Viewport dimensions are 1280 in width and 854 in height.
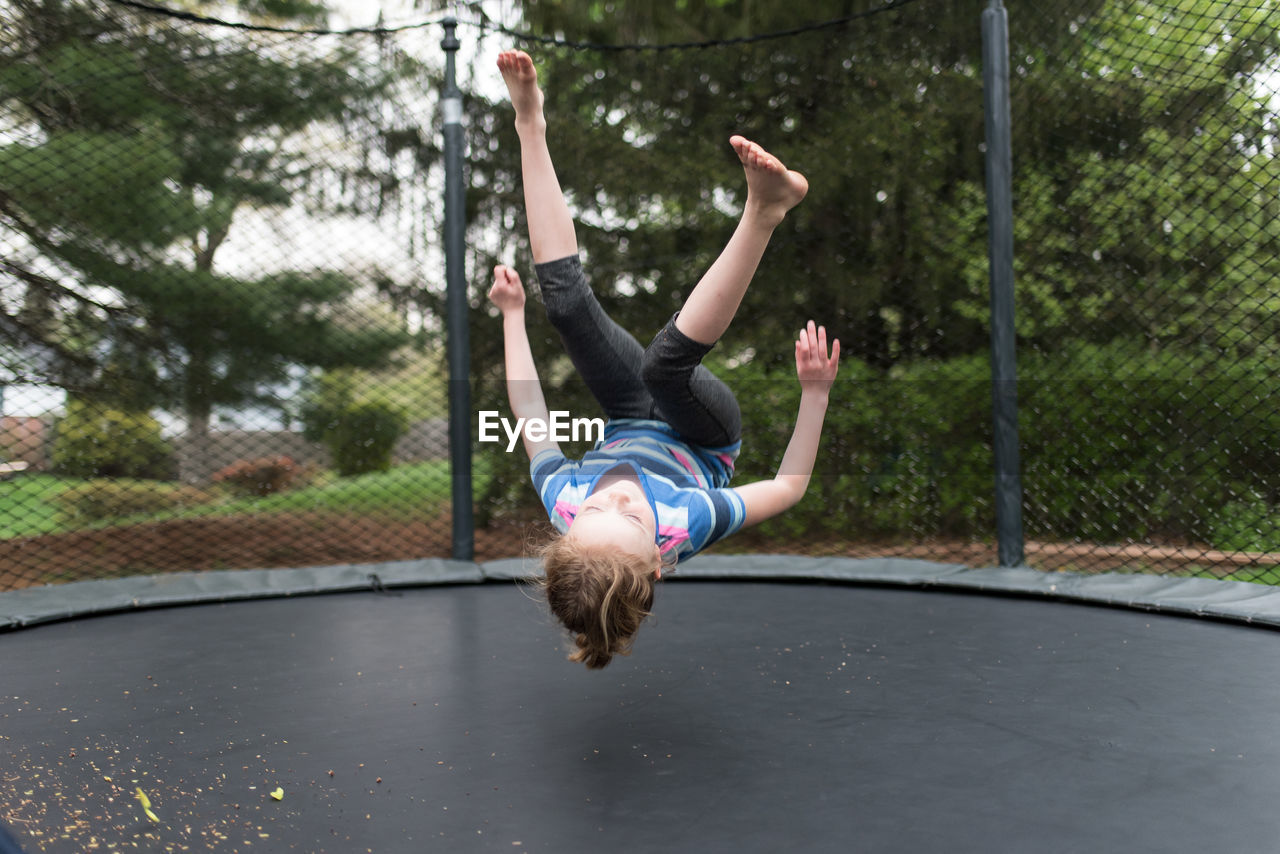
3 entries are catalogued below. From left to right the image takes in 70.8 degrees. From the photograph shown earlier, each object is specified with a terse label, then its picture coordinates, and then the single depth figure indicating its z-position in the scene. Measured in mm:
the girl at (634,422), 1241
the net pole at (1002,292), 2648
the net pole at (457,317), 2947
